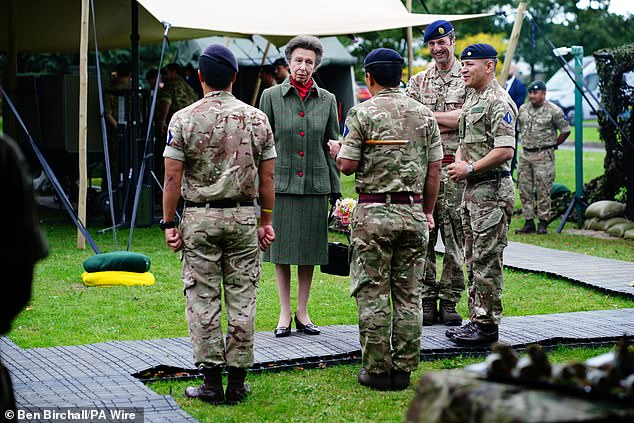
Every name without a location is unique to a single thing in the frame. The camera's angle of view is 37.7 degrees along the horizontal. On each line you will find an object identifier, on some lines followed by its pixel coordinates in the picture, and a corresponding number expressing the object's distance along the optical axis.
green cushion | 9.33
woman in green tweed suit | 6.87
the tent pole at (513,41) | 10.39
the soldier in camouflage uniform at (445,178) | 7.33
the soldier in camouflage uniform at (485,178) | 6.48
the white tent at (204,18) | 11.59
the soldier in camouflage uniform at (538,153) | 13.76
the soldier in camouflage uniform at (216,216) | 5.29
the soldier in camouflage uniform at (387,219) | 5.68
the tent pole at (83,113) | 10.92
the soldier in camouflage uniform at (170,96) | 15.23
